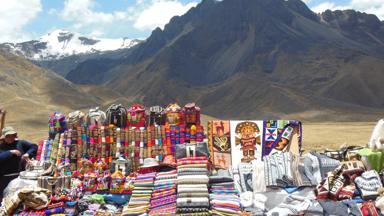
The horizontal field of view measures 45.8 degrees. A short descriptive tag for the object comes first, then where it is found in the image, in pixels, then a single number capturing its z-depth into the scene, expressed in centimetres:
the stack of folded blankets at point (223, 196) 722
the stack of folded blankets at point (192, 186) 706
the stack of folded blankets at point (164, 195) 729
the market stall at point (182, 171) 748
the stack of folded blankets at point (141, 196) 753
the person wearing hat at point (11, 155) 859
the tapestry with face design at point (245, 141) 1029
